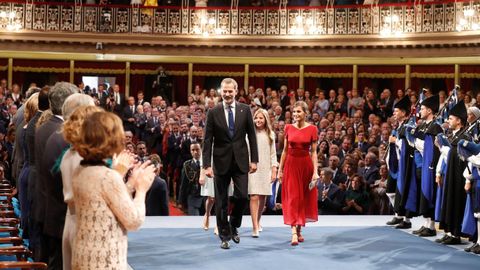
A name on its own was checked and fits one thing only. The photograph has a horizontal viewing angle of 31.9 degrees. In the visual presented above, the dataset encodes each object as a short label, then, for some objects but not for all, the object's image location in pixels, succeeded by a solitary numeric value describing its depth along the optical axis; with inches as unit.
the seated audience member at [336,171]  483.5
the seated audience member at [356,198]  461.1
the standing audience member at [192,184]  467.2
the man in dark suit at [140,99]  674.9
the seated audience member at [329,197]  461.4
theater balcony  815.7
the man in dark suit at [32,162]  238.1
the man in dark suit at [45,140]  201.5
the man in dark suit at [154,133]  596.1
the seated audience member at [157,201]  420.9
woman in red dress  351.9
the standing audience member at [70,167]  156.1
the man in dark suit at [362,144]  552.4
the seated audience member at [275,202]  465.7
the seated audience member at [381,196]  469.7
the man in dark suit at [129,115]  620.1
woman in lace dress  150.6
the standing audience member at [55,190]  190.7
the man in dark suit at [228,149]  335.6
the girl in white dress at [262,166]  370.0
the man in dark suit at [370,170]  484.1
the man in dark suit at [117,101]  665.6
